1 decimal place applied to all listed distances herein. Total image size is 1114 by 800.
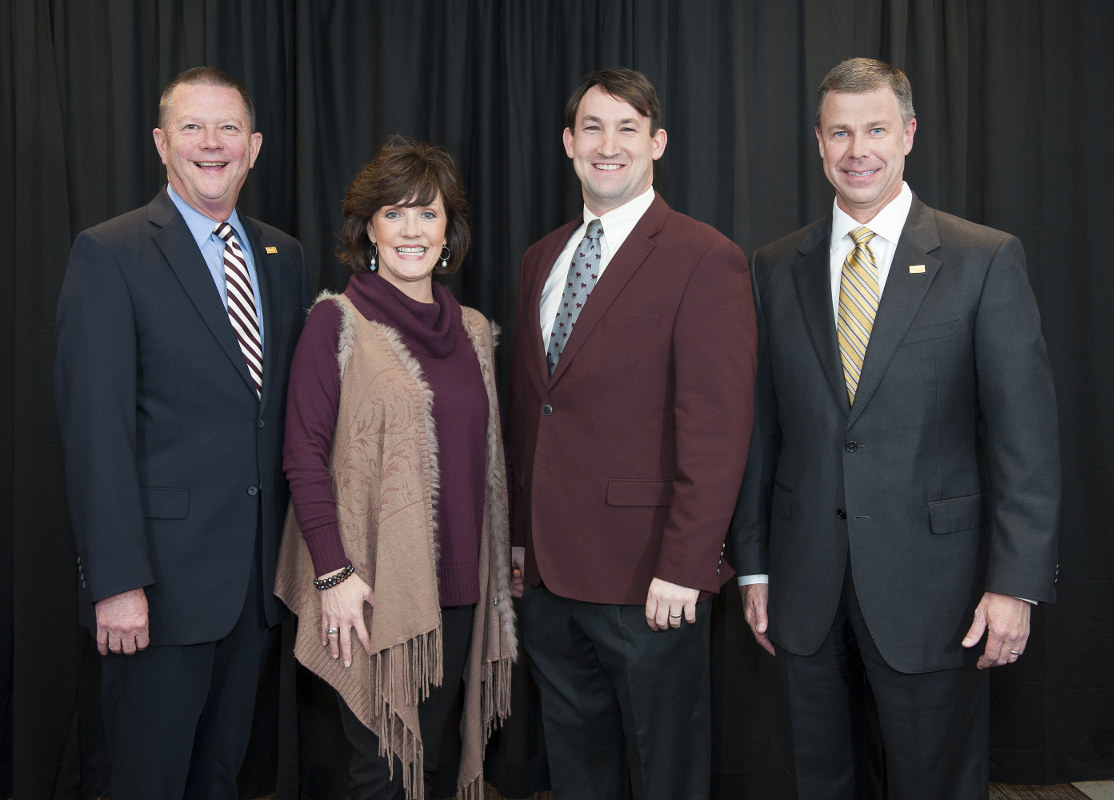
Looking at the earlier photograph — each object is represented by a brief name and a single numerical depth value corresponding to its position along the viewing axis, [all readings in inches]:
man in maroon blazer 72.4
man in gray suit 69.9
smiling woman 74.8
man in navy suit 71.6
